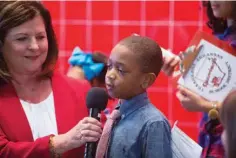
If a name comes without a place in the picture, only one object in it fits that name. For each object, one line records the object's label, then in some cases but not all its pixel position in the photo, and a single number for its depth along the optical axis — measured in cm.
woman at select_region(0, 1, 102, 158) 302
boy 278
